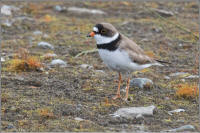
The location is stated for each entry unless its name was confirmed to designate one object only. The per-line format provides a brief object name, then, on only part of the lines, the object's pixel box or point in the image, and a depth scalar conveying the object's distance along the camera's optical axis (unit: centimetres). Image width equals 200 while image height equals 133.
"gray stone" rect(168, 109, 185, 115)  962
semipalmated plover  1002
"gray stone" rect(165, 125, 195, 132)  819
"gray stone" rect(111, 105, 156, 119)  903
